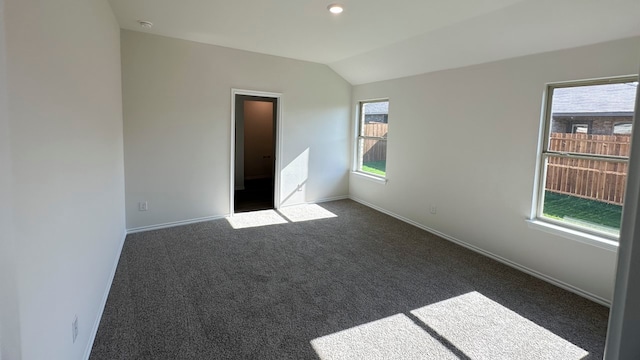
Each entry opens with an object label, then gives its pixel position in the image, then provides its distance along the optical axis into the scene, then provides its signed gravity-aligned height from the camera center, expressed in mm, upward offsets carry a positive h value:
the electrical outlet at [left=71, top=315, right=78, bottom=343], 1833 -1048
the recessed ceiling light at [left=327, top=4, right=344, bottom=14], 3102 +1290
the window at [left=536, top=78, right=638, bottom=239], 2893 -46
